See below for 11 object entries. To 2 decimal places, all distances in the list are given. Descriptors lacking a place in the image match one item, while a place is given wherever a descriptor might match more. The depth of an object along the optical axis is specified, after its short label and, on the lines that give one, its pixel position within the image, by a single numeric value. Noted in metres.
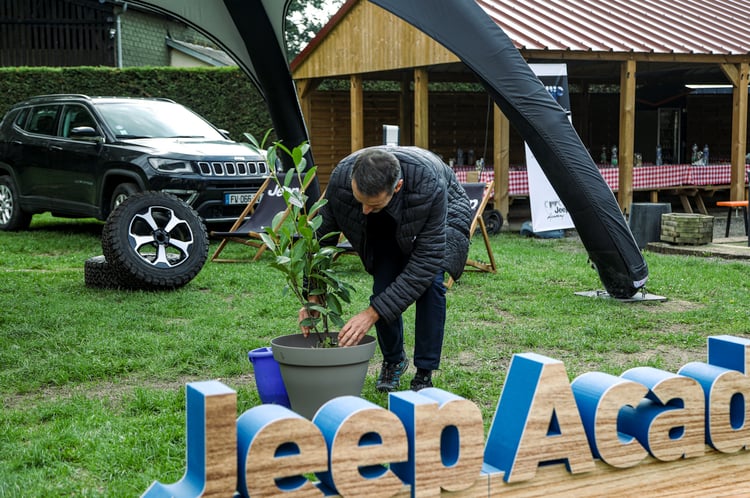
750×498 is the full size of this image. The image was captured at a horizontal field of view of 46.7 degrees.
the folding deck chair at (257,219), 8.91
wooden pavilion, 12.60
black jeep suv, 9.94
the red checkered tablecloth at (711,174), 15.23
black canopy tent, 5.35
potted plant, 3.63
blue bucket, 3.96
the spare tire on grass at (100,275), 7.42
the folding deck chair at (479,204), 8.40
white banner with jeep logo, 9.66
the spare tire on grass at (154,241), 7.29
